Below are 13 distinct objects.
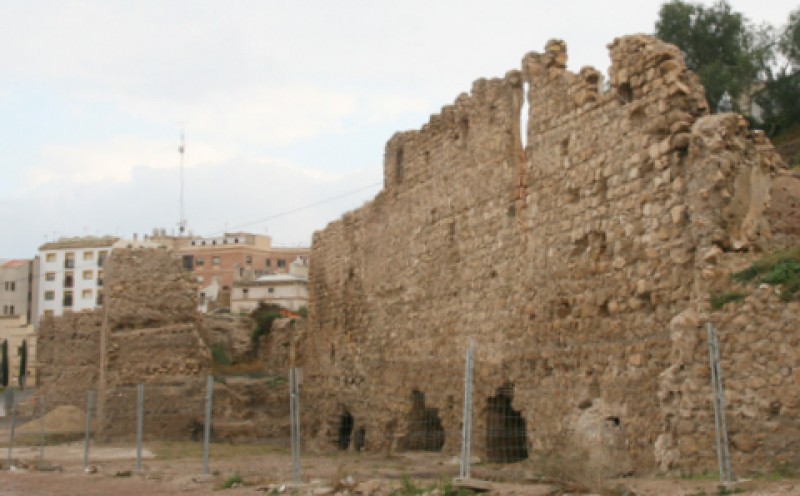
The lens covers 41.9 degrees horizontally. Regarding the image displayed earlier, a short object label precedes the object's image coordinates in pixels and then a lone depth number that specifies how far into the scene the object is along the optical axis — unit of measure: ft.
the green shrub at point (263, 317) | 105.09
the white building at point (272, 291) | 235.61
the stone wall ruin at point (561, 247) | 34.06
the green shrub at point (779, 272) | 29.25
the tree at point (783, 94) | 116.37
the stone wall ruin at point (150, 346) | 70.79
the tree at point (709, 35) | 122.42
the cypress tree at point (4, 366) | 223.30
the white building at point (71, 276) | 292.81
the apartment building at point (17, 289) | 287.28
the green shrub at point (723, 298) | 30.99
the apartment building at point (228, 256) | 295.07
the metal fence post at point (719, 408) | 26.86
